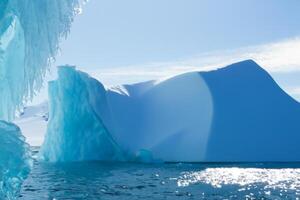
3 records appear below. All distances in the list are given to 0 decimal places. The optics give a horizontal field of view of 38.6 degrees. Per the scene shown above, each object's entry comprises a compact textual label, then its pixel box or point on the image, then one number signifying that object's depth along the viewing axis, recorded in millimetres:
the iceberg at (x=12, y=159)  8656
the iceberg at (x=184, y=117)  33250
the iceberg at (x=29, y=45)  11116
